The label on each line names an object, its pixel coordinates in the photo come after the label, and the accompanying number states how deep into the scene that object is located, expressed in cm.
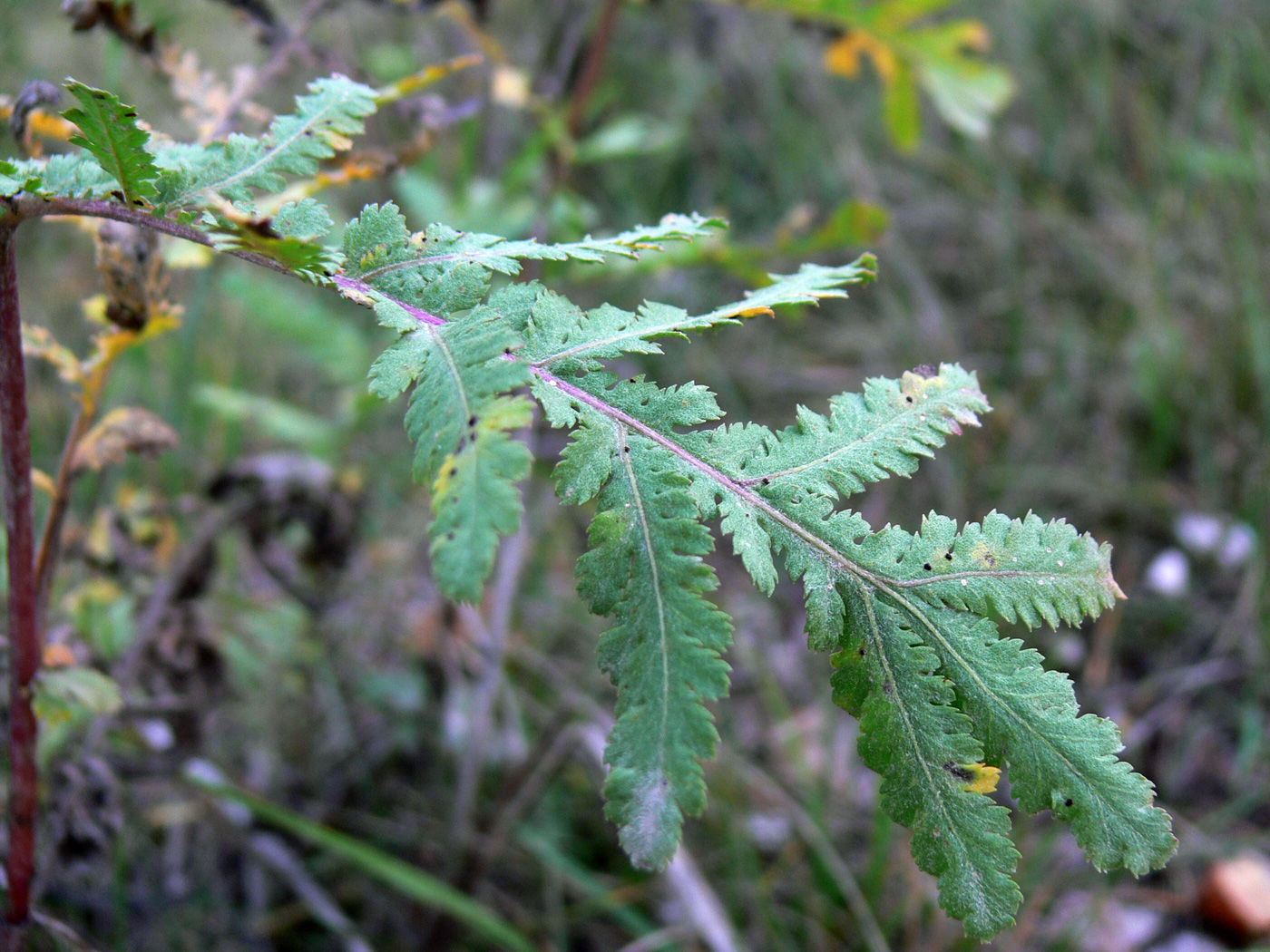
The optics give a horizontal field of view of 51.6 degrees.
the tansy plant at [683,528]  16
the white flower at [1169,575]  51
